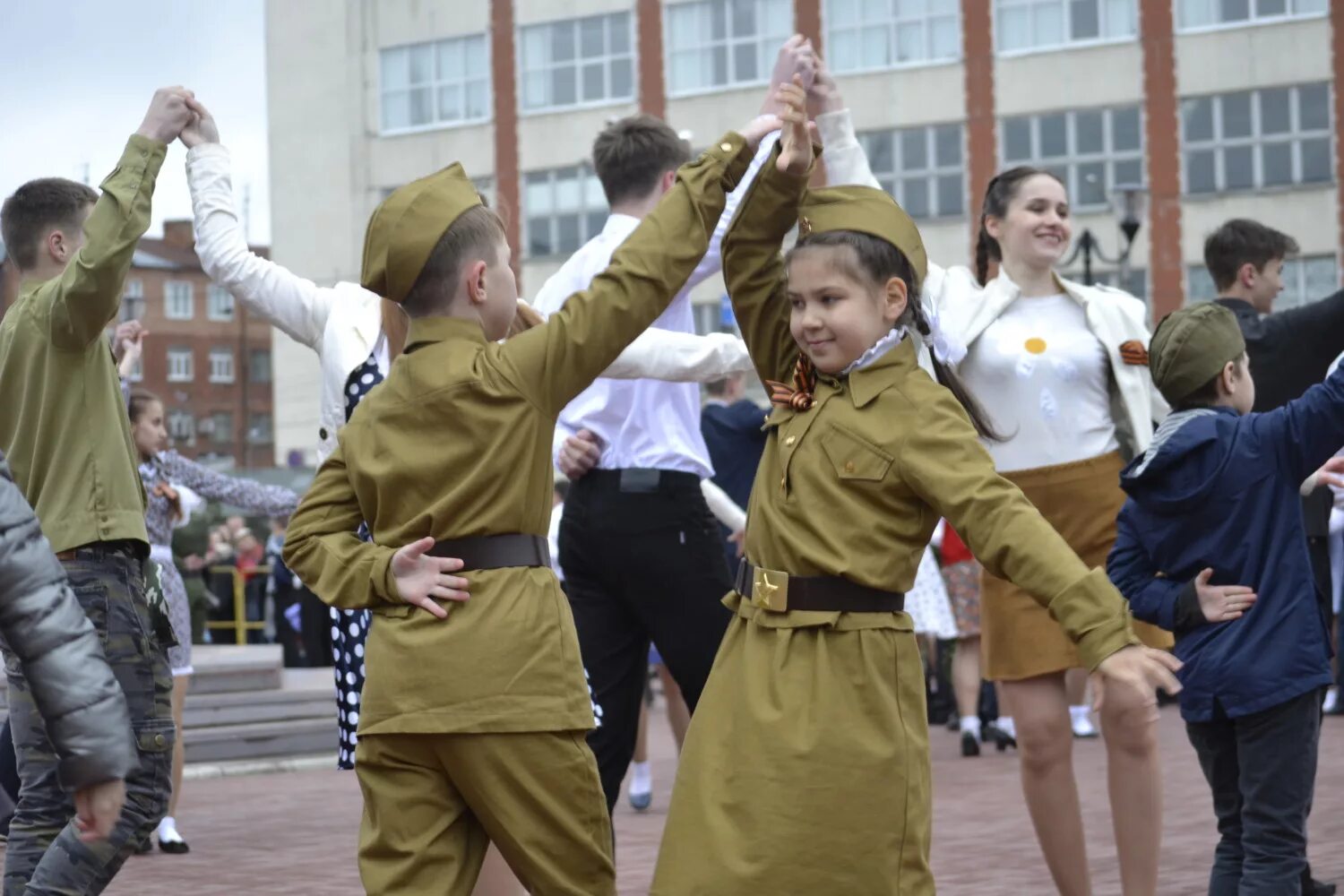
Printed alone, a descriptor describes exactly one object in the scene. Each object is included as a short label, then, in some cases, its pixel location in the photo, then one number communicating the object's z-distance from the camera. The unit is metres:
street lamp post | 25.12
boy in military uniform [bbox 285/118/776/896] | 4.03
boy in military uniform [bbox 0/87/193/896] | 4.91
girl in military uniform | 4.06
